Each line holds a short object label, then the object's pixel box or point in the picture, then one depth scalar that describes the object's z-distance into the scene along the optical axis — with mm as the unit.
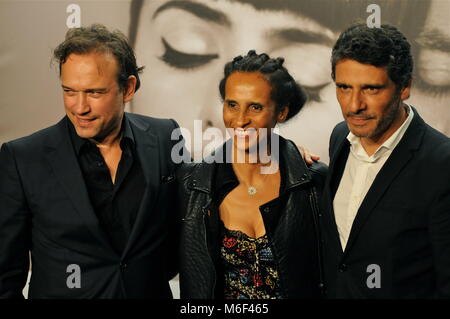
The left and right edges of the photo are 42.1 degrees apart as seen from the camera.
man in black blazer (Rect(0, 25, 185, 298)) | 2295
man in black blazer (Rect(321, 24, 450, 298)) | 2092
